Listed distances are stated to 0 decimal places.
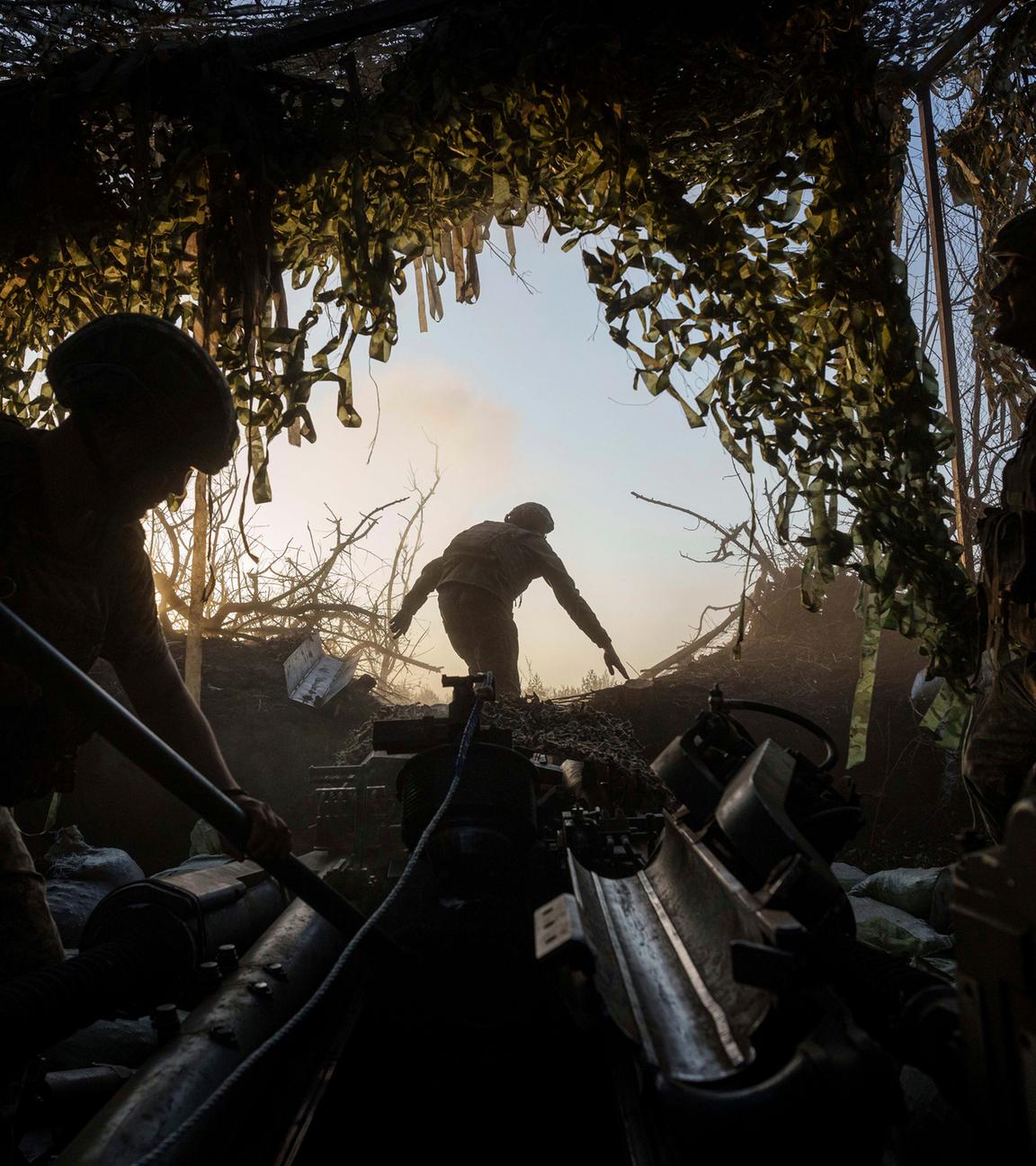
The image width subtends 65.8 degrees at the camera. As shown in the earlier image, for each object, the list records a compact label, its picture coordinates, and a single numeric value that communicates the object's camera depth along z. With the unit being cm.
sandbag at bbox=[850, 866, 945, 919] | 452
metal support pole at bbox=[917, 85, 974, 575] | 429
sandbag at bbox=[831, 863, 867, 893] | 548
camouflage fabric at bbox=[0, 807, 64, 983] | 213
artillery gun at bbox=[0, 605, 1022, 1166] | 117
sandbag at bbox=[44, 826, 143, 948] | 427
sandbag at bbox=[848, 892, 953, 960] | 396
